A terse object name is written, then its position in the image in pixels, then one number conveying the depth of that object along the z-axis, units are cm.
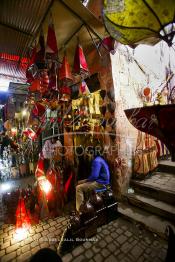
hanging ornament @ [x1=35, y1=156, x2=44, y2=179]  530
